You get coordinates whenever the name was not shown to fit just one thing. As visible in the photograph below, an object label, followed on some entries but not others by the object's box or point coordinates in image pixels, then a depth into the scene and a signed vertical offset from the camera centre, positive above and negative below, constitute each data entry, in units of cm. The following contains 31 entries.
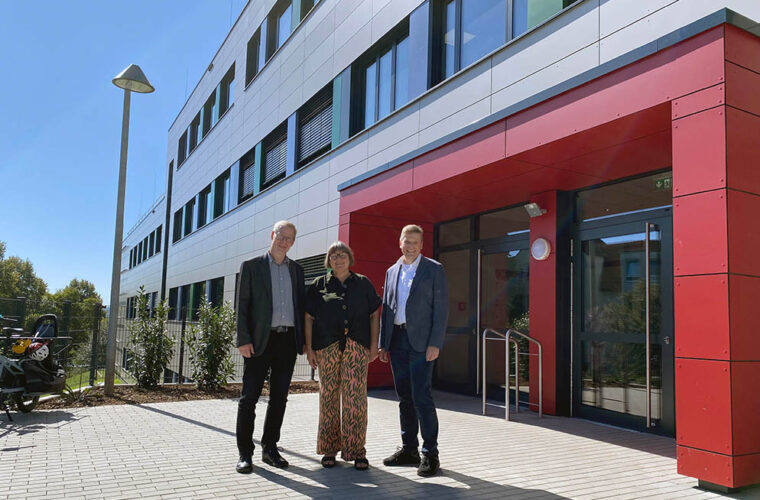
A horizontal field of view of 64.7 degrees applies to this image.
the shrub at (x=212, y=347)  976 -69
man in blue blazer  461 -22
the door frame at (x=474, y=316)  904 -7
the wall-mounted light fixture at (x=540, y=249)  770 +83
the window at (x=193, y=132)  2783 +818
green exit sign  658 +146
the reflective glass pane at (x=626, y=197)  665 +138
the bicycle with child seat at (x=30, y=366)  661 -75
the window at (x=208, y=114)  2516 +819
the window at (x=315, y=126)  1325 +418
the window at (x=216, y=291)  2073 +49
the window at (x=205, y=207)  2392 +399
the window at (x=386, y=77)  1063 +430
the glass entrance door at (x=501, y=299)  847 +19
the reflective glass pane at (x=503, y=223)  862 +132
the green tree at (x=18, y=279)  5400 +204
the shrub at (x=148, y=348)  959 -72
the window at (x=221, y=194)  2198 +414
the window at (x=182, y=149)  3095 +808
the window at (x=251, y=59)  1970 +811
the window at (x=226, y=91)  2258 +820
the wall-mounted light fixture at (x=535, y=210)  784 +134
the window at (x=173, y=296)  2923 +40
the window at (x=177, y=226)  3015 +396
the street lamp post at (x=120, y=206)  886 +149
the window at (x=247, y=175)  1865 +416
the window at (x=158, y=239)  3753 +409
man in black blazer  464 -21
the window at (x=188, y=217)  2770 +408
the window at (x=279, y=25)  1702 +825
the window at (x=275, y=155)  1598 +417
